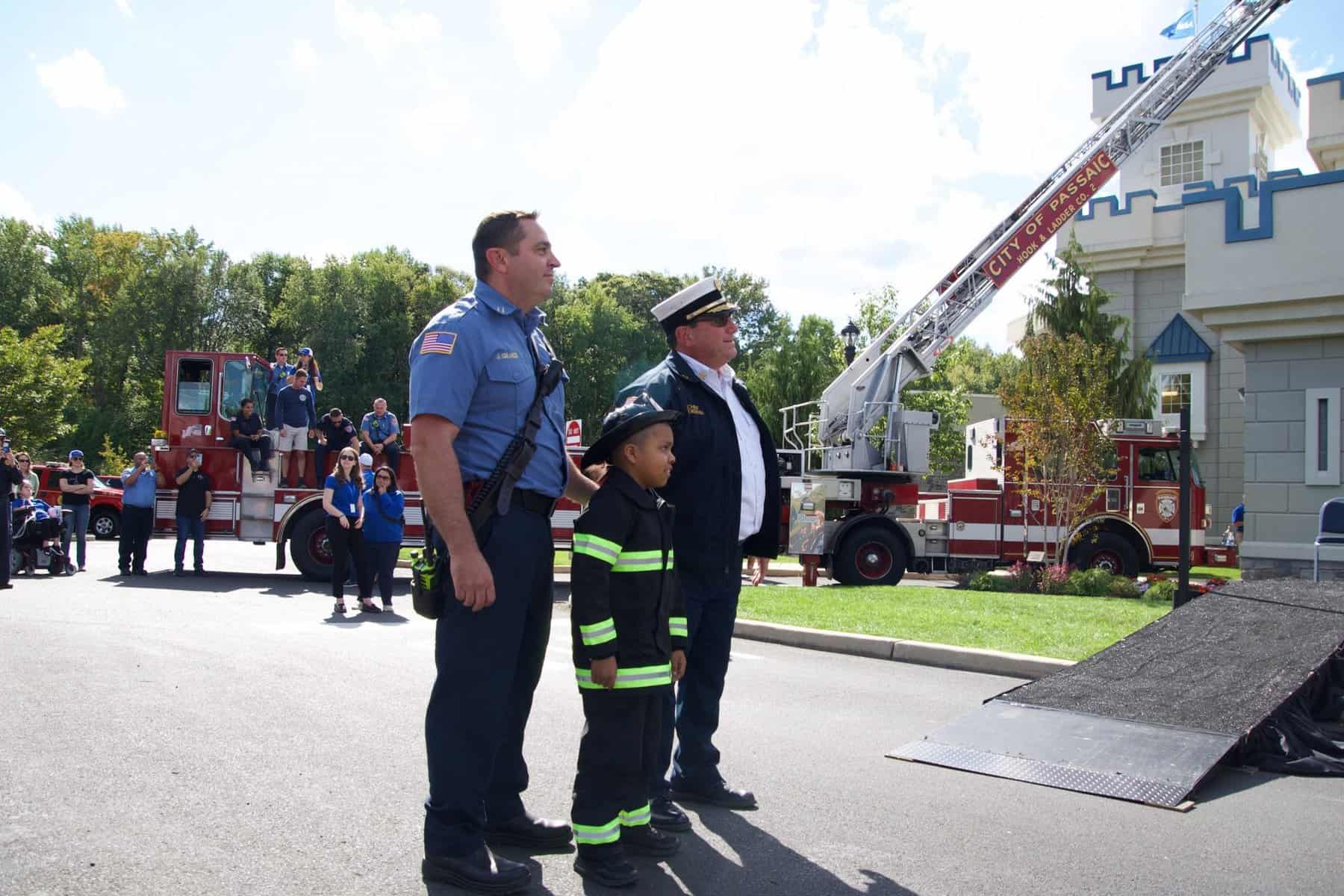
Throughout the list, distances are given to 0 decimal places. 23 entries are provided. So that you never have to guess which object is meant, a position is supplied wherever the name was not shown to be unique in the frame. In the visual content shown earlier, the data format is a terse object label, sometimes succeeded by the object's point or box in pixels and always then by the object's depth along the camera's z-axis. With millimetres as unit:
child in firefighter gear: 3527
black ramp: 4938
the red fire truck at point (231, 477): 15016
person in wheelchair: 15094
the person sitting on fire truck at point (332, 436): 15289
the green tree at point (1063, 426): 16109
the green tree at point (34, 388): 35625
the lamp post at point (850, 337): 19859
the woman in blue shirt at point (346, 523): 11641
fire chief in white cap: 4285
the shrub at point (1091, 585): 14906
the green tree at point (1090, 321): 25531
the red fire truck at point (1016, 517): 16922
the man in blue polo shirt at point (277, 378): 15914
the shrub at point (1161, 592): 13816
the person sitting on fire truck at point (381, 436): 15078
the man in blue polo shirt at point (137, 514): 15227
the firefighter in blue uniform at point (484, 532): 3332
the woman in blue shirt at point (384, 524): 11602
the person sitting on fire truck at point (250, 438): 15328
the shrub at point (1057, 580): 15117
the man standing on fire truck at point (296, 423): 15500
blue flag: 22562
